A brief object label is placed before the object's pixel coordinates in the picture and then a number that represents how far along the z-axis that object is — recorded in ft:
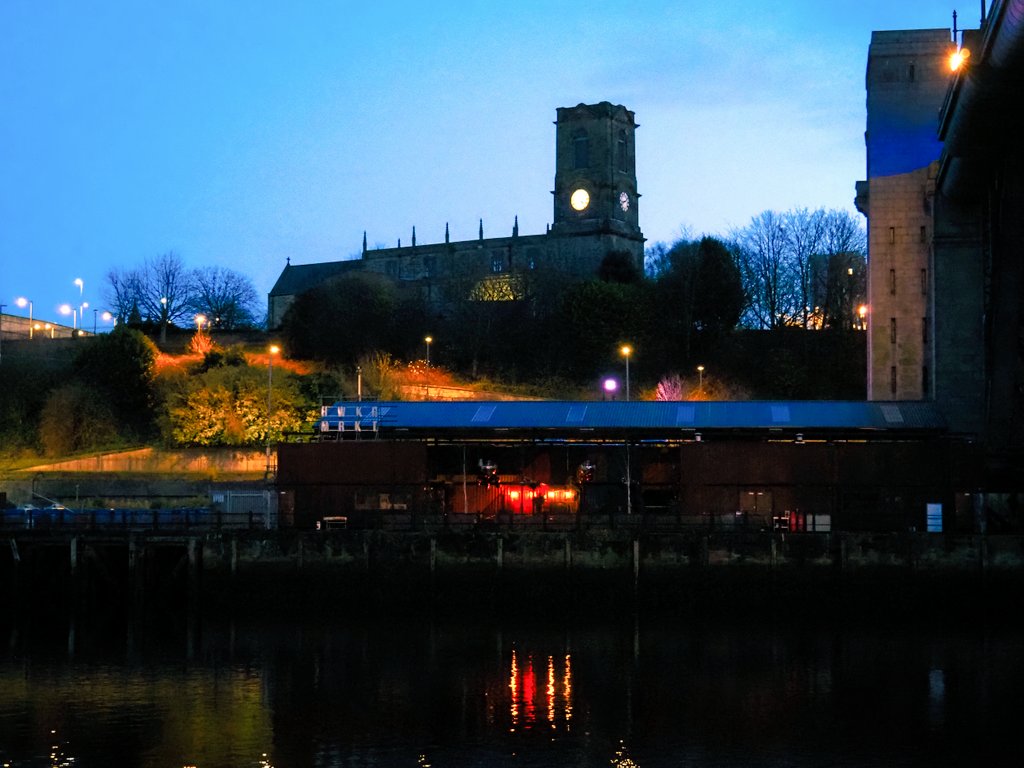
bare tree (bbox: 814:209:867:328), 354.95
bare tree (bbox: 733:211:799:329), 372.99
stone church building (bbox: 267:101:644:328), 465.06
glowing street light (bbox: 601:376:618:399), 320.70
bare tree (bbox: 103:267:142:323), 483.92
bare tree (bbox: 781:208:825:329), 374.22
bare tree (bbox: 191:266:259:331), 491.31
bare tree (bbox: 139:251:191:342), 479.82
